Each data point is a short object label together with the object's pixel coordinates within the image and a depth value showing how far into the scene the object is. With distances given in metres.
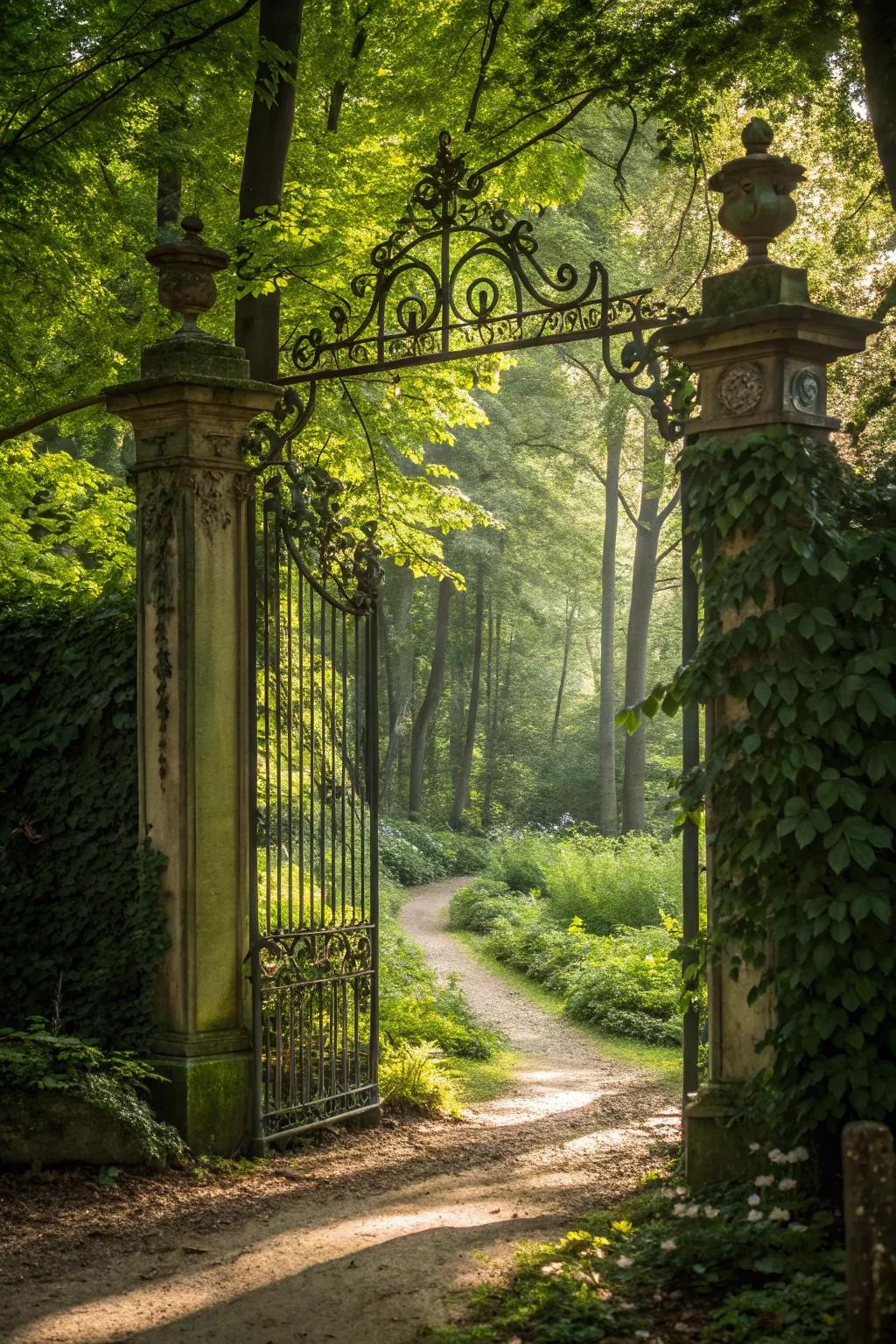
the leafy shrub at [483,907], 17.73
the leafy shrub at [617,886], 14.99
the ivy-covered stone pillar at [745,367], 5.23
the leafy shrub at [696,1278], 3.99
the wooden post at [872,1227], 2.89
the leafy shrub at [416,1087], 8.01
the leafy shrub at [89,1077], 6.00
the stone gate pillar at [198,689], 6.59
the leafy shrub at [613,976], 10.87
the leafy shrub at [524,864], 21.11
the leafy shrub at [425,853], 24.17
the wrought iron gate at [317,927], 6.90
